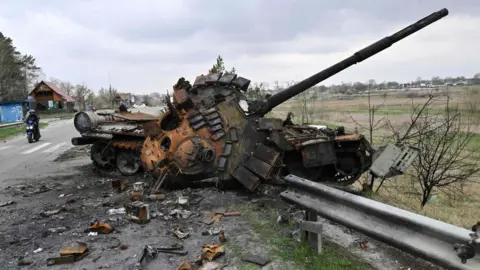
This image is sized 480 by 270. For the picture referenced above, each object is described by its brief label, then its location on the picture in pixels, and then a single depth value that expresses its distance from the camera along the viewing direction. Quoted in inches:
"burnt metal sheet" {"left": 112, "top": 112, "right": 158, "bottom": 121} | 426.3
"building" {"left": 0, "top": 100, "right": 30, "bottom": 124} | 1699.1
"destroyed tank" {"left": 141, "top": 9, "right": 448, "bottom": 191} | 273.3
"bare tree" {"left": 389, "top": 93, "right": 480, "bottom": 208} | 398.6
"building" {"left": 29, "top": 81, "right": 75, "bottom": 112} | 2578.7
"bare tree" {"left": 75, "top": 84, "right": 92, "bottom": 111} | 3257.1
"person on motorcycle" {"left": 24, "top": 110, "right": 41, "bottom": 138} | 823.7
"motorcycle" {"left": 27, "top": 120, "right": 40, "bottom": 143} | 810.2
